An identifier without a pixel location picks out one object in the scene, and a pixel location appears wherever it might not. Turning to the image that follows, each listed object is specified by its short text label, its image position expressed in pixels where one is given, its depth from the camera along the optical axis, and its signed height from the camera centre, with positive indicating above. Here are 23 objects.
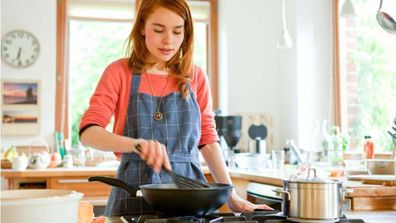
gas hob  1.04 -0.19
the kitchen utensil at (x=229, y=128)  4.04 +0.02
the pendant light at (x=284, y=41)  3.89 +0.68
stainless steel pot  1.09 -0.15
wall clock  4.26 +0.70
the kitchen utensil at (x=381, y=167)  2.08 -0.15
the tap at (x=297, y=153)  3.54 -0.16
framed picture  4.26 +0.21
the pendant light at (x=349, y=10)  3.43 +0.81
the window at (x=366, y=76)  3.87 +0.43
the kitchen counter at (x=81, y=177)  3.16 -0.30
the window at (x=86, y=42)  4.50 +0.81
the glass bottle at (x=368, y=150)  2.93 -0.11
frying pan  1.03 -0.14
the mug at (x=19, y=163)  3.49 -0.21
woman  1.35 +0.08
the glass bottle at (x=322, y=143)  3.91 -0.10
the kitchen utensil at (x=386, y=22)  2.36 +0.51
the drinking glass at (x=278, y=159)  3.58 -0.20
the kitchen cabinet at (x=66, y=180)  3.46 -0.34
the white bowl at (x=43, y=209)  0.78 -0.12
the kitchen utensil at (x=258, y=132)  4.33 -0.01
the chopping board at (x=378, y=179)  1.80 -0.18
